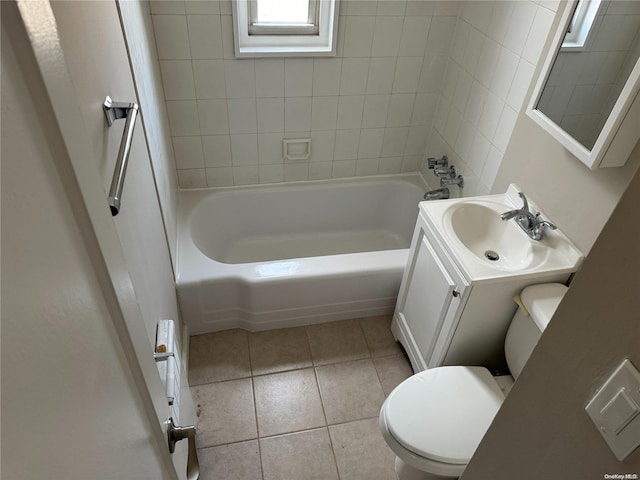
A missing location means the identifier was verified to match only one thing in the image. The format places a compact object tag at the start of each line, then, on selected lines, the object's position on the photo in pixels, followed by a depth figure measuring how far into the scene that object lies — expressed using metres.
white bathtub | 2.05
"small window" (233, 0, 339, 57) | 2.12
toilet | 1.41
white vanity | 1.52
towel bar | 0.90
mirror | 1.27
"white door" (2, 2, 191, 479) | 0.40
